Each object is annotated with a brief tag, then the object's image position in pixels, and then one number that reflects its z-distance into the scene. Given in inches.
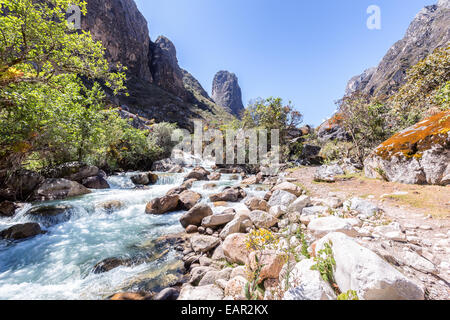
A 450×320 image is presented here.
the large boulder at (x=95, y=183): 434.0
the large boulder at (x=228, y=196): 351.3
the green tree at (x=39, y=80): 215.3
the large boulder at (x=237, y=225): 189.8
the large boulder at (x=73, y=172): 403.5
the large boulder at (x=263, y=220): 193.9
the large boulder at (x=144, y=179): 524.7
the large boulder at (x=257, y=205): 256.4
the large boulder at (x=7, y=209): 265.7
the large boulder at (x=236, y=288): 95.2
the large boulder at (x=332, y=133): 878.4
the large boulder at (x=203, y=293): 102.0
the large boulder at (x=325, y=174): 349.1
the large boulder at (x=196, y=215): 249.4
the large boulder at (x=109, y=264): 163.9
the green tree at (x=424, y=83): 358.6
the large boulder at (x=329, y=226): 117.3
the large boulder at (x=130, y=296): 121.6
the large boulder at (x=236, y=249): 139.7
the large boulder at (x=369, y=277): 63.4
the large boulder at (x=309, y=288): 68.4
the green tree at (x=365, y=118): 533.3
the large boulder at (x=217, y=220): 228.7
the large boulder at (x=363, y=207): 165.5
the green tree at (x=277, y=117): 739.4
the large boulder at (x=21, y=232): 214.2
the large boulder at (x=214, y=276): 127.0
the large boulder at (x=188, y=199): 331.2
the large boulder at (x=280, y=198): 250.1
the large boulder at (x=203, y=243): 180.7
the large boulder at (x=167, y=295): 112.7
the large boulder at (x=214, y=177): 604.5
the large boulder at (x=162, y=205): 310.0
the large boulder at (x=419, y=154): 215.9
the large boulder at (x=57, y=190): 336.5
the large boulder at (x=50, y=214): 257.0
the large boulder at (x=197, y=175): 589.6
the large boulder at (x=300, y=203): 215.5
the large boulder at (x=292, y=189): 293.4
